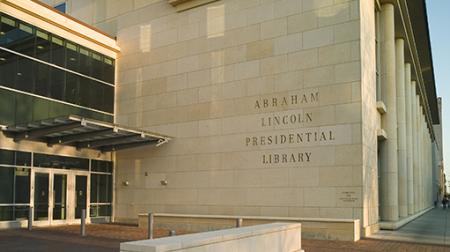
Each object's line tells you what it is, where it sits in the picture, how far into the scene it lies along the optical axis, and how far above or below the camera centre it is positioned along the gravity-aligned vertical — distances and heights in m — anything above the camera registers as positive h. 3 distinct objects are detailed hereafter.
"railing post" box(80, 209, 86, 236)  16.33 -2.21
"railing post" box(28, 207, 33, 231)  18.16 -2.21
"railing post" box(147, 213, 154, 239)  13.67 -1.81
